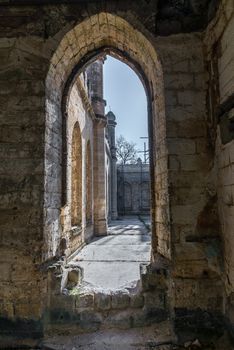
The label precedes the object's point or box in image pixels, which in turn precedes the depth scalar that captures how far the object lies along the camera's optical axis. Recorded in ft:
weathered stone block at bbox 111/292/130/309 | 10.63
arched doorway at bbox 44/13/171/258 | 10.41
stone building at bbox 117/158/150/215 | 71.67
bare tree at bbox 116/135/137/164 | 100.23
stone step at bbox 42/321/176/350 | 8.96
